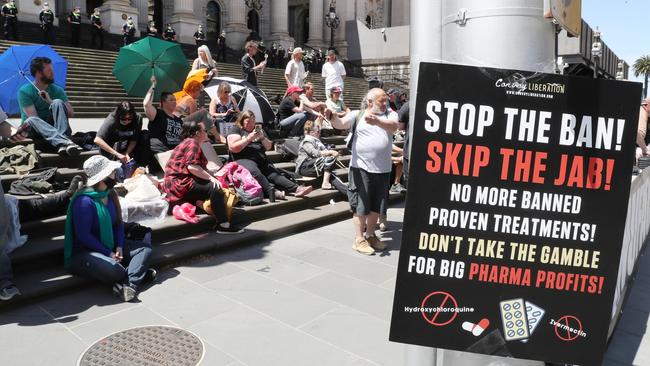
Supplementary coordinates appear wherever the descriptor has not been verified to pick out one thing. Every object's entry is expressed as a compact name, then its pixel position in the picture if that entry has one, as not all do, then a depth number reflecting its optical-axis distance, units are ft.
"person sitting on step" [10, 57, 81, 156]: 21.45
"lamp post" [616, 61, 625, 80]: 124.49
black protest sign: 5.22
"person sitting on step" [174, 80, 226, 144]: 24.61
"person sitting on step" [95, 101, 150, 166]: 20.75
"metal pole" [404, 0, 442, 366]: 5.67
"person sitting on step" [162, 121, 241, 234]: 19.42
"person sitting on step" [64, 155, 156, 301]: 13.98
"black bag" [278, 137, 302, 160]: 29.81
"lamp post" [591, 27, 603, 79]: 67.64
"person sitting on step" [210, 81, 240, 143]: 27.35
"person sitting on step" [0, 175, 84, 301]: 12.92
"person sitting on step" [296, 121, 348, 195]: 26.96
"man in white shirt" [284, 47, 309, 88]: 37.42
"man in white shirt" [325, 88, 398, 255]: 17.54
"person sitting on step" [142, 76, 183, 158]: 23.25
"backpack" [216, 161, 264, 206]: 22.24
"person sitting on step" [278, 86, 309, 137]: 33.12
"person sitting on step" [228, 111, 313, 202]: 23.25
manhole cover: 10.82
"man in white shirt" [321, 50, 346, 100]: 38.14
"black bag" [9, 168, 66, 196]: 17.51
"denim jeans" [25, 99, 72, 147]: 21.53
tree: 249.75
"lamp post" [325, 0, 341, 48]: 117.50
